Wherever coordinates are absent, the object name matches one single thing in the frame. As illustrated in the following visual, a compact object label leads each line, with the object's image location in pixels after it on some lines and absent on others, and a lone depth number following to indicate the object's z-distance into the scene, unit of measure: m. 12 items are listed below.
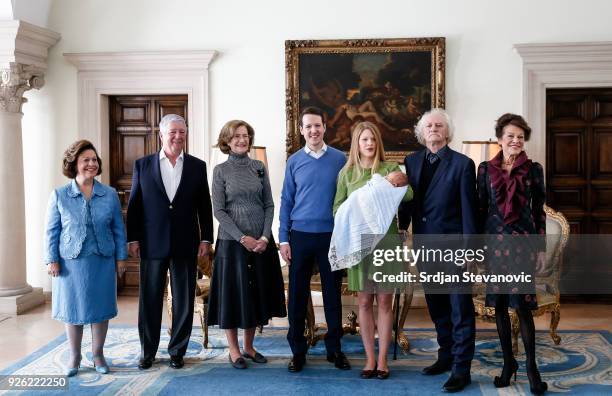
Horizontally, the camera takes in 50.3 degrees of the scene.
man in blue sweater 4.18
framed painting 6.51
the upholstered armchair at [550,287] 4.83
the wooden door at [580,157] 6.69
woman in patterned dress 3.70
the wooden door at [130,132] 7.05
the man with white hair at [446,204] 3.89
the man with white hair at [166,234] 4.36
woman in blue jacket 4.19
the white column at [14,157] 6.23
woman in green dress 4.04
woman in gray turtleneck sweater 4.29
